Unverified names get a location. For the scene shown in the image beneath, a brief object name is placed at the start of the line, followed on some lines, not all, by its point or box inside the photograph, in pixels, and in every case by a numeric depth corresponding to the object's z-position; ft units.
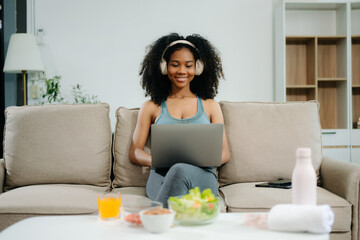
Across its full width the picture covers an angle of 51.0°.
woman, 6.55
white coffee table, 3.34
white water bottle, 3.44
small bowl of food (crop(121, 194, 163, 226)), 3.64
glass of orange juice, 3.92
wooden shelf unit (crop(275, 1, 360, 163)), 11.50
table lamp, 10.41
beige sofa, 6.64
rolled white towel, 3.31
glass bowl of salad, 3.56
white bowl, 3.38
